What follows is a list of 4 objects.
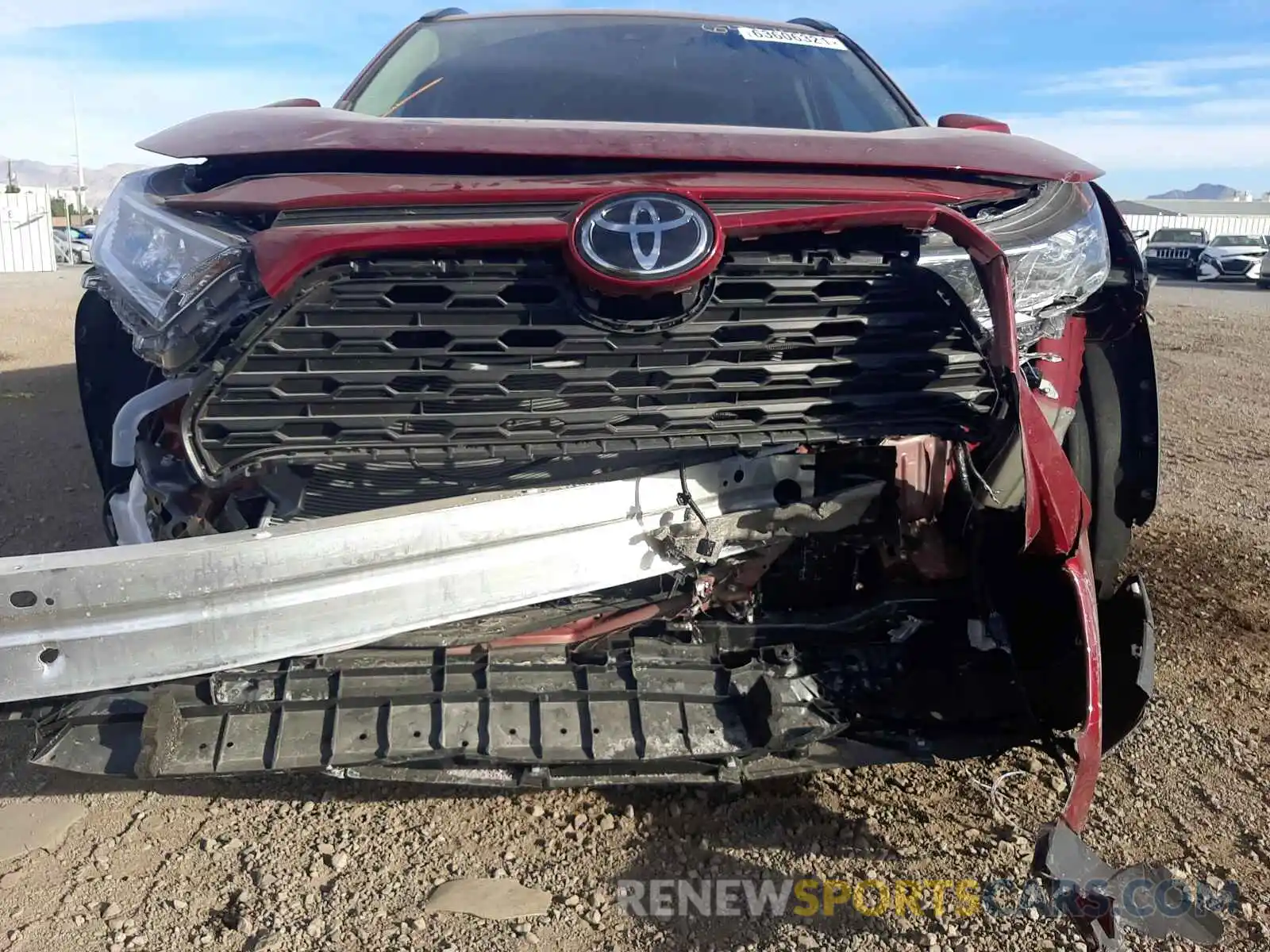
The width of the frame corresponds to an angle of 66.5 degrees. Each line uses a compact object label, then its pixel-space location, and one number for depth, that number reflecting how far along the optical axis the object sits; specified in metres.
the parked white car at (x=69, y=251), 32.06
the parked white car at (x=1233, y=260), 24.02
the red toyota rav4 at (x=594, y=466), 1.75
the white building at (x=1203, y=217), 43.22
